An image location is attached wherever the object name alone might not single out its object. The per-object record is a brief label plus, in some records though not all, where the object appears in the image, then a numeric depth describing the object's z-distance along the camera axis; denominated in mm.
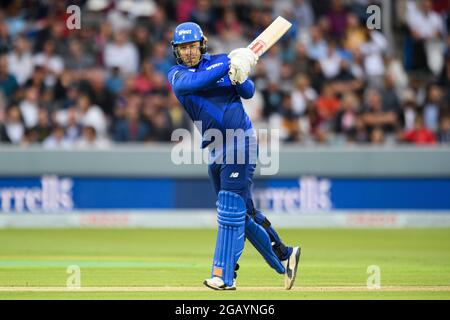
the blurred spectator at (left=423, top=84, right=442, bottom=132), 17969
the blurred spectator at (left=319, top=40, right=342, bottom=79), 18484
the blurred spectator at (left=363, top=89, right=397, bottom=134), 17578
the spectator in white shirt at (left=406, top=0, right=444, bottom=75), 19219
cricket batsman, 8547
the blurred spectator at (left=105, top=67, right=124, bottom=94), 18047
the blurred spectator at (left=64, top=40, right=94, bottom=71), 18203
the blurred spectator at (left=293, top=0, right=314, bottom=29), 19547
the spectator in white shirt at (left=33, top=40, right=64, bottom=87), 18000
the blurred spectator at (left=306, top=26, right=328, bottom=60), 18781
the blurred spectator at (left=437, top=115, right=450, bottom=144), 17562
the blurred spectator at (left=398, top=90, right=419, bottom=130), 17781
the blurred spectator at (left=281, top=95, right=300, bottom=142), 17438
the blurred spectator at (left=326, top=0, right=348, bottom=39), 19406
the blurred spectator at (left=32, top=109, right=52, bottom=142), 17125
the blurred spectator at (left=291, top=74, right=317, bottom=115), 17844
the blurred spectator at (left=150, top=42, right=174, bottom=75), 18406
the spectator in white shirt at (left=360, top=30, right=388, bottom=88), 18625
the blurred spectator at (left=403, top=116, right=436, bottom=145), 17438
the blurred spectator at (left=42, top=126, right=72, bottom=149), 17031
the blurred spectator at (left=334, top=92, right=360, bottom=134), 17562
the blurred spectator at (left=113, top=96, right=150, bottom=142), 17328
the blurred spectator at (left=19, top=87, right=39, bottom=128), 17328
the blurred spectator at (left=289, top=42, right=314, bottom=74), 18578
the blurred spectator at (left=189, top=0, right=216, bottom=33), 19091
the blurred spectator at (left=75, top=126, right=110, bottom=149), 16984
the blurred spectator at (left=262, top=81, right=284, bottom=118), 17672
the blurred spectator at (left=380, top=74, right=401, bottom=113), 17734
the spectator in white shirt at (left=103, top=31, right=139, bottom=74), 18469
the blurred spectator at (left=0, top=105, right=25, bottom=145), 17094
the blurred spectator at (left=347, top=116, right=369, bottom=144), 17453
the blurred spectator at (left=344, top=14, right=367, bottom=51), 18984
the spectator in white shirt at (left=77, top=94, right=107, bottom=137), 17281
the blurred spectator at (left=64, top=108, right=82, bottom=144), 17094
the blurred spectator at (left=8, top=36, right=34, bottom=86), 18109
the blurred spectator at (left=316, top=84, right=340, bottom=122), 17797
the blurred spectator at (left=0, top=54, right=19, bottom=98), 17850
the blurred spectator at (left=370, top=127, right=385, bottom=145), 17359
